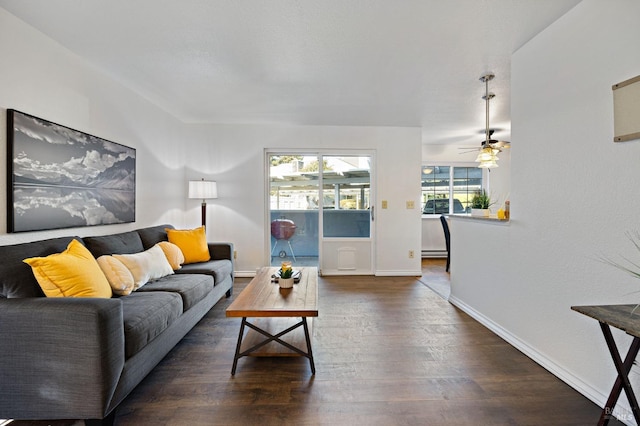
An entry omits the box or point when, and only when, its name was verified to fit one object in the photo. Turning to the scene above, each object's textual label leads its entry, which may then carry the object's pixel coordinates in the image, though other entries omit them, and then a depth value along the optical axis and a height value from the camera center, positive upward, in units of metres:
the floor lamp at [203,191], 4.05 +0.29
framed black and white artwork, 1.91 +0.27
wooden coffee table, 1.91 -0.69
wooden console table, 1.26 -0.60
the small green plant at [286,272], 2.44 -0.53
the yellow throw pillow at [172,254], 2.95 -0.46
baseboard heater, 6.20 -0.93
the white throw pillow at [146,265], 2.30 -0.47
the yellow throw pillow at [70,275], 1.62 -0.39
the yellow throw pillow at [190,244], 3.26 -0.39
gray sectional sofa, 1.38 -0.72
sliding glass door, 4.69 -0.01
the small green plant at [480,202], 3.20 +0.10
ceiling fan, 3.29 +0.72
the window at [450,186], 6.22 +0.54
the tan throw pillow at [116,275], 2.09 -0.48
